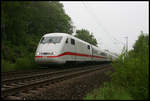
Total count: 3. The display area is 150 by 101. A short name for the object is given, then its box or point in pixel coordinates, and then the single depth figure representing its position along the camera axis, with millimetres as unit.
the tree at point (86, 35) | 58044
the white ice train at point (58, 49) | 12766
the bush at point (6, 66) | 12167
